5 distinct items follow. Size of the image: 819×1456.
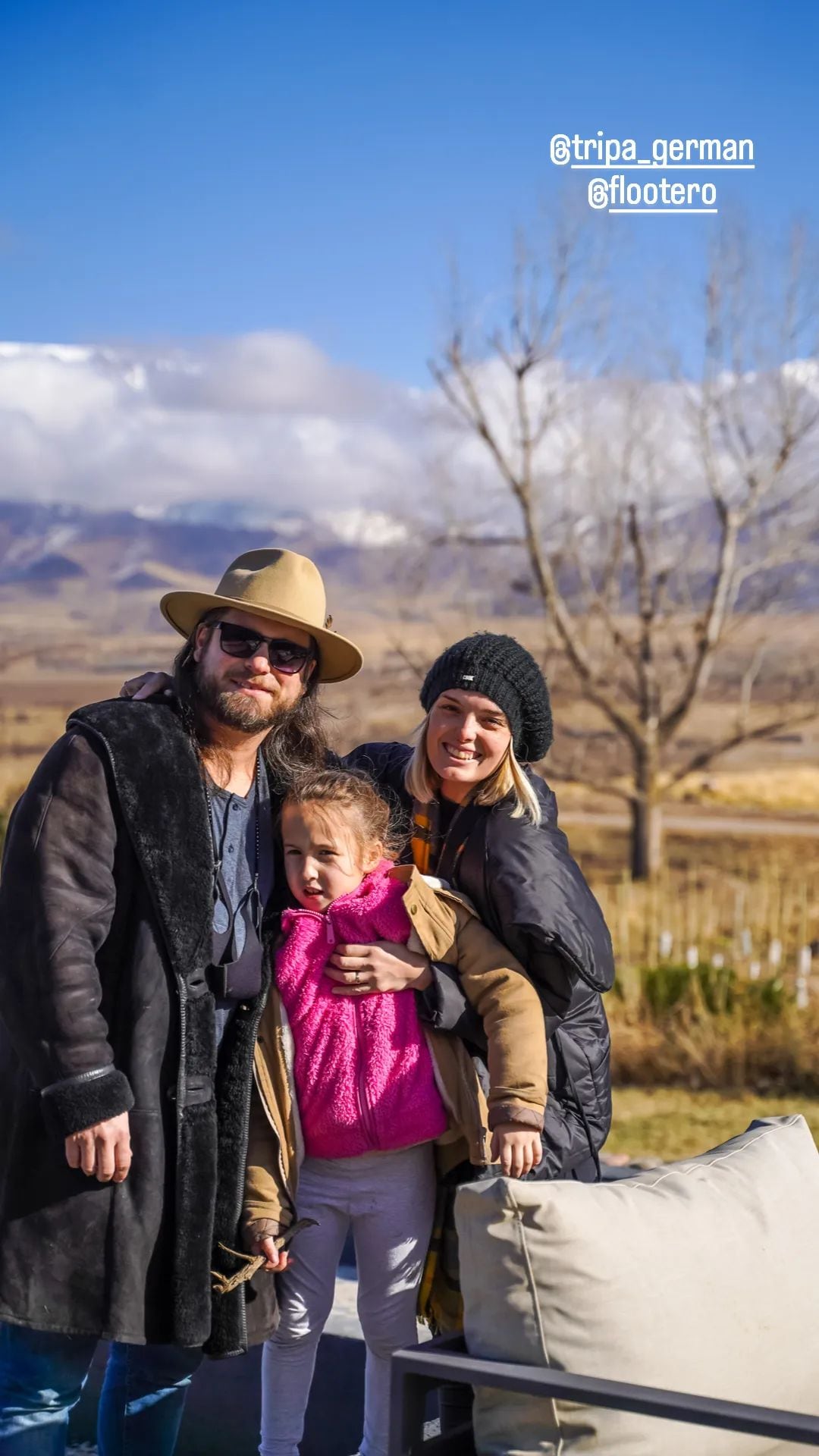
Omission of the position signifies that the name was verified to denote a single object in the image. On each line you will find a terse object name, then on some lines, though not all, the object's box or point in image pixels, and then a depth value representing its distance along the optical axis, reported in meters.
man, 2.19
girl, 2.36
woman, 2.37
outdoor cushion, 2.03
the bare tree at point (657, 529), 15.48
